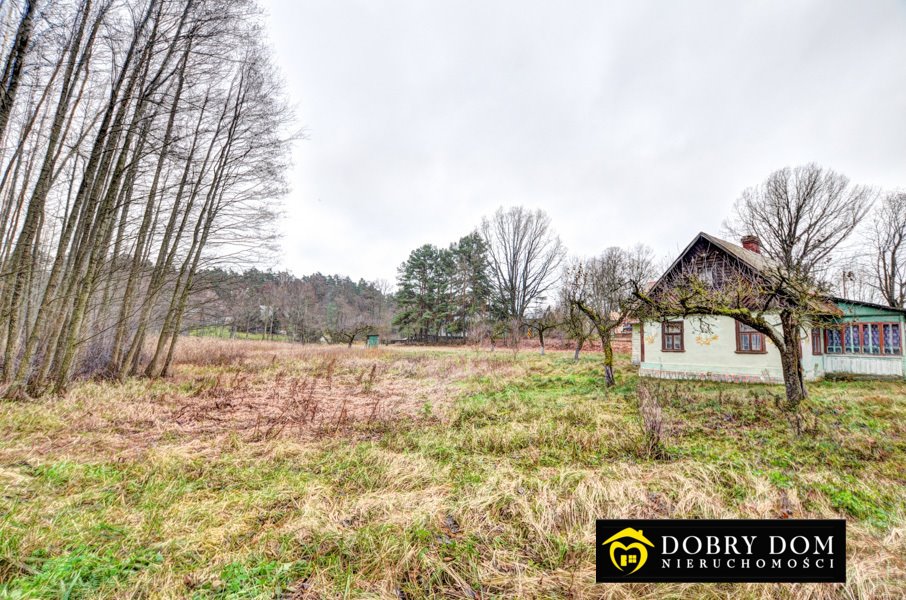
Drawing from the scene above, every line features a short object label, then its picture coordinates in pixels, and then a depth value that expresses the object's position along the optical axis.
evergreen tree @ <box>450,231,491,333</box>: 37.44
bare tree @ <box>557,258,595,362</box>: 16.37
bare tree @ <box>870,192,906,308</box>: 20.44
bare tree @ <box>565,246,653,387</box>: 10.91
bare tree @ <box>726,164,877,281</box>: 18.02
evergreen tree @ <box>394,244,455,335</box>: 39.09
